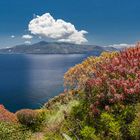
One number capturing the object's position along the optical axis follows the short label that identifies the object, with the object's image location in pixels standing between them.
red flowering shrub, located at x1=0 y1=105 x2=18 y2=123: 7.83
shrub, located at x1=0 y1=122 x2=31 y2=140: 5.76
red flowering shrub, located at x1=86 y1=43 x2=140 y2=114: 4.88
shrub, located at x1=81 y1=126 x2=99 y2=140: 4.75
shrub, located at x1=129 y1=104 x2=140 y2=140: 4.52
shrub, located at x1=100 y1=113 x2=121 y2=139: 4.64
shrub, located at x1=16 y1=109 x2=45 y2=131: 8.97
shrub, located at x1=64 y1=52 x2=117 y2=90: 11.70
